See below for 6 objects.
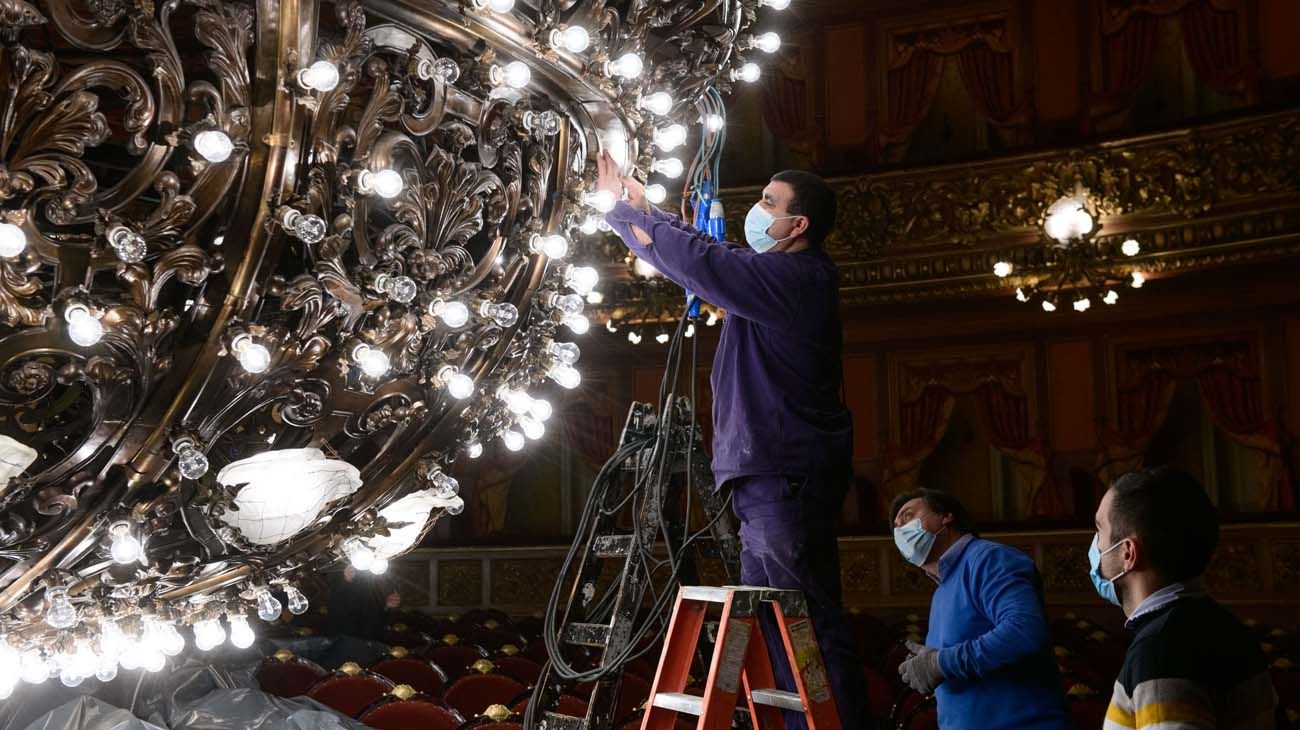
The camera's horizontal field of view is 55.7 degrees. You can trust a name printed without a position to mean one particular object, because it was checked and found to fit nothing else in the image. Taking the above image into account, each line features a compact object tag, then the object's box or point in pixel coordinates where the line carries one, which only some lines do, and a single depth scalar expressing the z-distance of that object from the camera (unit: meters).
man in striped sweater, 1.57
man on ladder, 2.50
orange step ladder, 2.29
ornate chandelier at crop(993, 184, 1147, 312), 8.77
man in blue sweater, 2.80
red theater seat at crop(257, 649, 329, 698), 5.07
